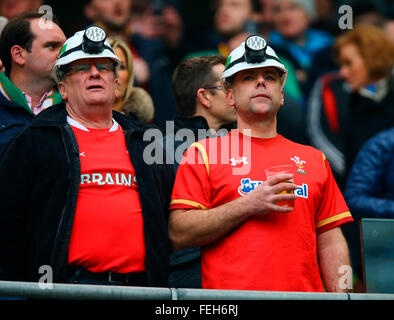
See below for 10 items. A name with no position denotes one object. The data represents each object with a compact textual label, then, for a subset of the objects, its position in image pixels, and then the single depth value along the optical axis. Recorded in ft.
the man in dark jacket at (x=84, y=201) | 26.27
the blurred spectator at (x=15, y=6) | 45.62
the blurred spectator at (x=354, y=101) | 44.65
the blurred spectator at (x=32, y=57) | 33.76
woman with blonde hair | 36.78
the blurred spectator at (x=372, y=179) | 36.29
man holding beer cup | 26.43
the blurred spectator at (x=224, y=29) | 52.31
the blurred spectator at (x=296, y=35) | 54.60
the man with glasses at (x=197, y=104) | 32.83
